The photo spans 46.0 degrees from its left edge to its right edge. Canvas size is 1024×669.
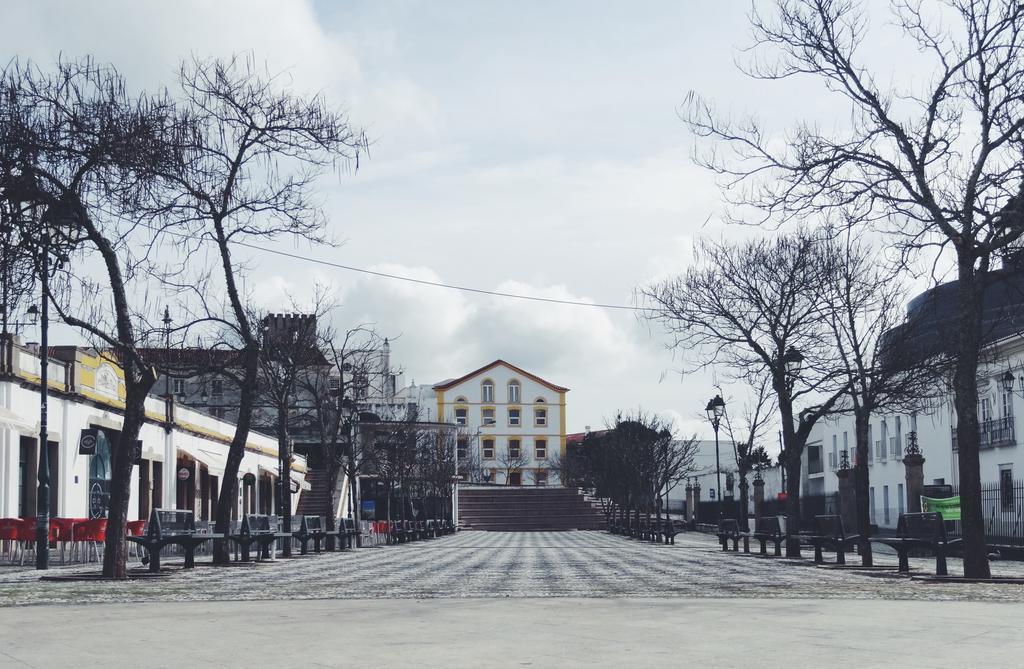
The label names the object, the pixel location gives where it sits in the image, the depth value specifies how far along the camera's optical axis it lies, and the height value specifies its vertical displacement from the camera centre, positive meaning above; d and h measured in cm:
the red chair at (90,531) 2505 -136
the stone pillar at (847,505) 4141 -167
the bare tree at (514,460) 12556 +4
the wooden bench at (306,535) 2950 -180
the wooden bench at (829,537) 2286 -154
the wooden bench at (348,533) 3375 -201
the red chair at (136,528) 2682 -141
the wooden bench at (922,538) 1750 -132
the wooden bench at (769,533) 2705 -175
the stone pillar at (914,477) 3750 -67
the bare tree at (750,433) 3572 +82
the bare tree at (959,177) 1570 +376
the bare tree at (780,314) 2611 +319
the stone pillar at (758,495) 5101 -165
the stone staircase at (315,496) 6619 -185
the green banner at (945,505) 3531 -148
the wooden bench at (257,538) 2434 -153
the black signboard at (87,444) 2972 +53
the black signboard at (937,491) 4216 -127
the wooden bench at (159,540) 1953 -126
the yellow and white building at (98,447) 2909 +67
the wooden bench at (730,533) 3061 -195
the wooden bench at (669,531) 3966 -240
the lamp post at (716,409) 3897 +158
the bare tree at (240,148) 1891 +512
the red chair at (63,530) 2489 -133
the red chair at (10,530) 2462 -129
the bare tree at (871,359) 2314 +194
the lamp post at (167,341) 1803 +184
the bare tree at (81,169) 1588 +404
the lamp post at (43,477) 2297 -22
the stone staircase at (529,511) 7806 -337
